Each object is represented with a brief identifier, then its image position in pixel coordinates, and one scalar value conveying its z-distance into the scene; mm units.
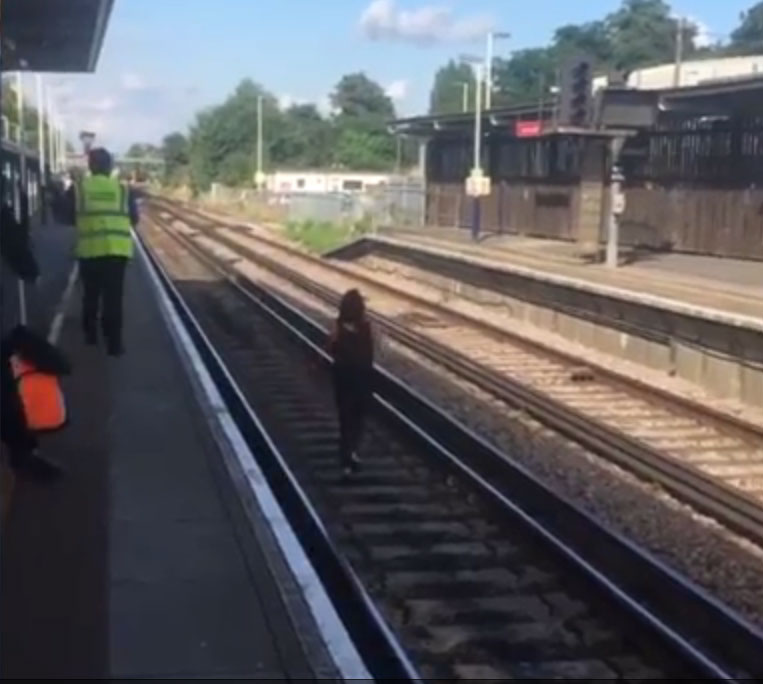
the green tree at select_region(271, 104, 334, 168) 126562
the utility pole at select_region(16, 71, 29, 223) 30686
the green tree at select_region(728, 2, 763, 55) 112188
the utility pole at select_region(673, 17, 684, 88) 49109
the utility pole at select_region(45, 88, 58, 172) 81425
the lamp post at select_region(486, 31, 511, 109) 53188
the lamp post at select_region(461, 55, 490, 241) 42781
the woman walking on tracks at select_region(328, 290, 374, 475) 11516
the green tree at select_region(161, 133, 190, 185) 148125
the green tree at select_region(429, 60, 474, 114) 136300
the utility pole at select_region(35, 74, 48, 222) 48141
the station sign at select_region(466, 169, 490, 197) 42719
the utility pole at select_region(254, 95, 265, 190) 90875
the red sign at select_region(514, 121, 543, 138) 39031
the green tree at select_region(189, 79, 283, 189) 118125
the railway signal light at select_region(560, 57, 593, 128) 28297
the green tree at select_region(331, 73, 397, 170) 116688
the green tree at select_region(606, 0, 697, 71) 115438
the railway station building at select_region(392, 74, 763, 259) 30953
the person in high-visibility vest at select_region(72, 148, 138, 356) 13578
